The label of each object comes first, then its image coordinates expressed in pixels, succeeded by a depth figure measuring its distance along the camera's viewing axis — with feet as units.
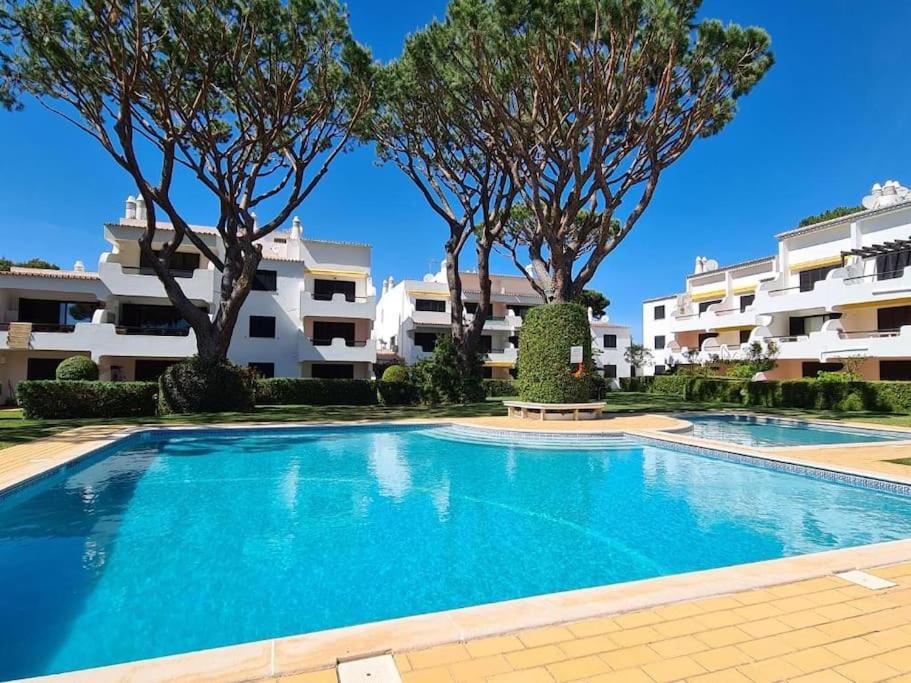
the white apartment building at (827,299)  93.81
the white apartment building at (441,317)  140.26
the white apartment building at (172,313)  92.38
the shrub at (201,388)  70.44
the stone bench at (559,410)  65.00
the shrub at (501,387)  129.45
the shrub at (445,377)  86.79
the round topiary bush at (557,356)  67.10
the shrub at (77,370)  79.46
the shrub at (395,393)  91.61
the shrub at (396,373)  97.55
